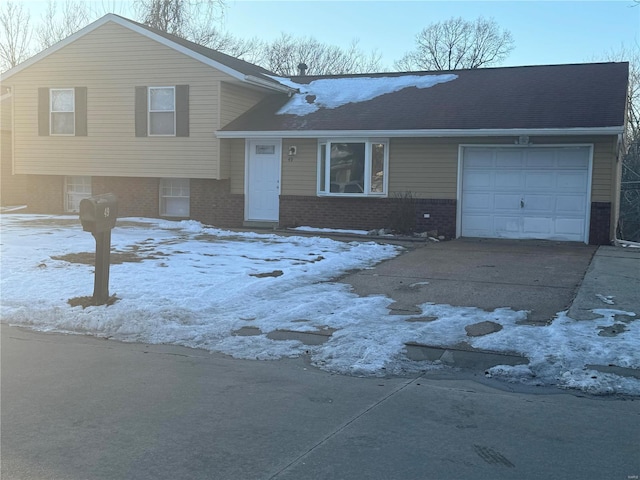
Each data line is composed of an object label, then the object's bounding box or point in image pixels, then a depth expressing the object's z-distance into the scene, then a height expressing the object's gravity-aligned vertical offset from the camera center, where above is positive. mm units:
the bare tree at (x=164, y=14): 33938 +8703
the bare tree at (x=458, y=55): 46781 +9683
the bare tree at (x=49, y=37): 38781 +8370
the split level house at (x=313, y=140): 15906 +1262
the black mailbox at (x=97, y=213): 8109 -389
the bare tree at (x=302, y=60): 48969 +9435
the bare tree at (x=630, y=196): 26969 +12
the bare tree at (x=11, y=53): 39094 +7373
